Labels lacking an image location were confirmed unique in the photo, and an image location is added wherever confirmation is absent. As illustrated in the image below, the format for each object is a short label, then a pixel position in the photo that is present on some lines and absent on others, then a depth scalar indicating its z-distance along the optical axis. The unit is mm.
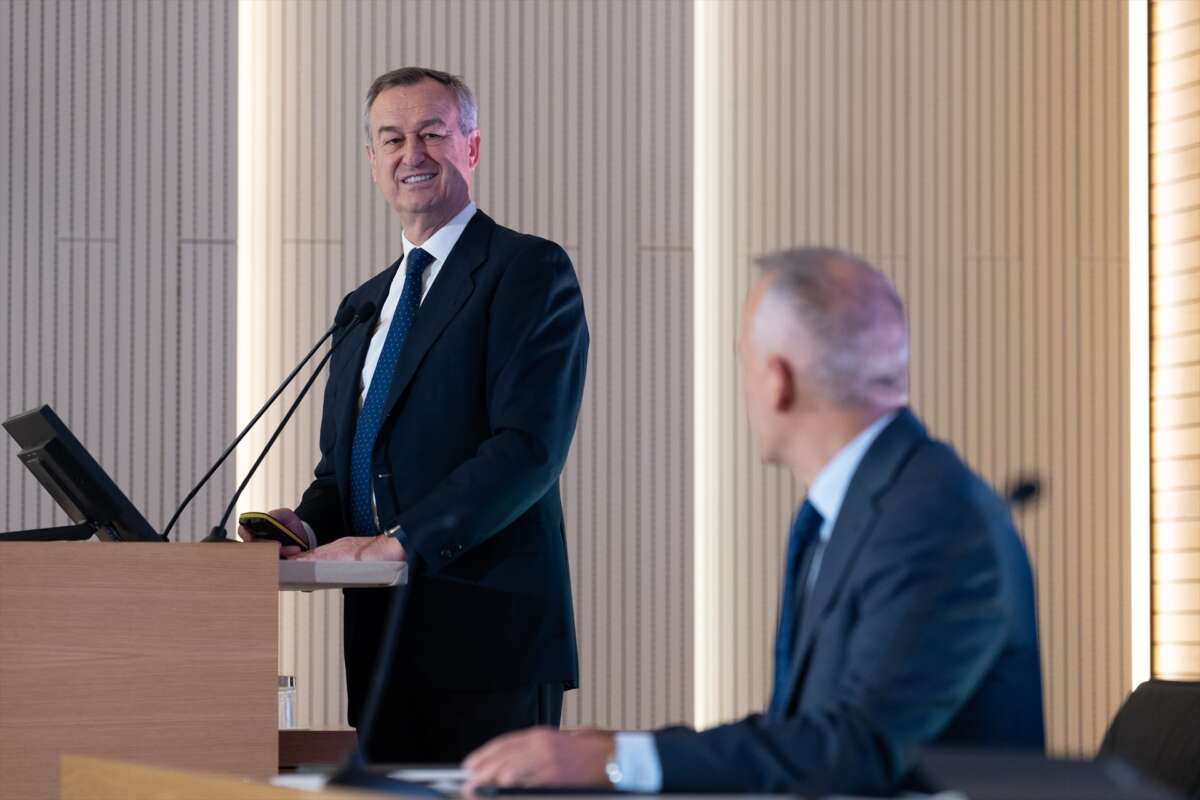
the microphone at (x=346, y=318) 5811
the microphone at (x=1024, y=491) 2969
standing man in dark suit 5465
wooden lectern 4703
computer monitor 5027
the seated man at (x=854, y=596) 3064
